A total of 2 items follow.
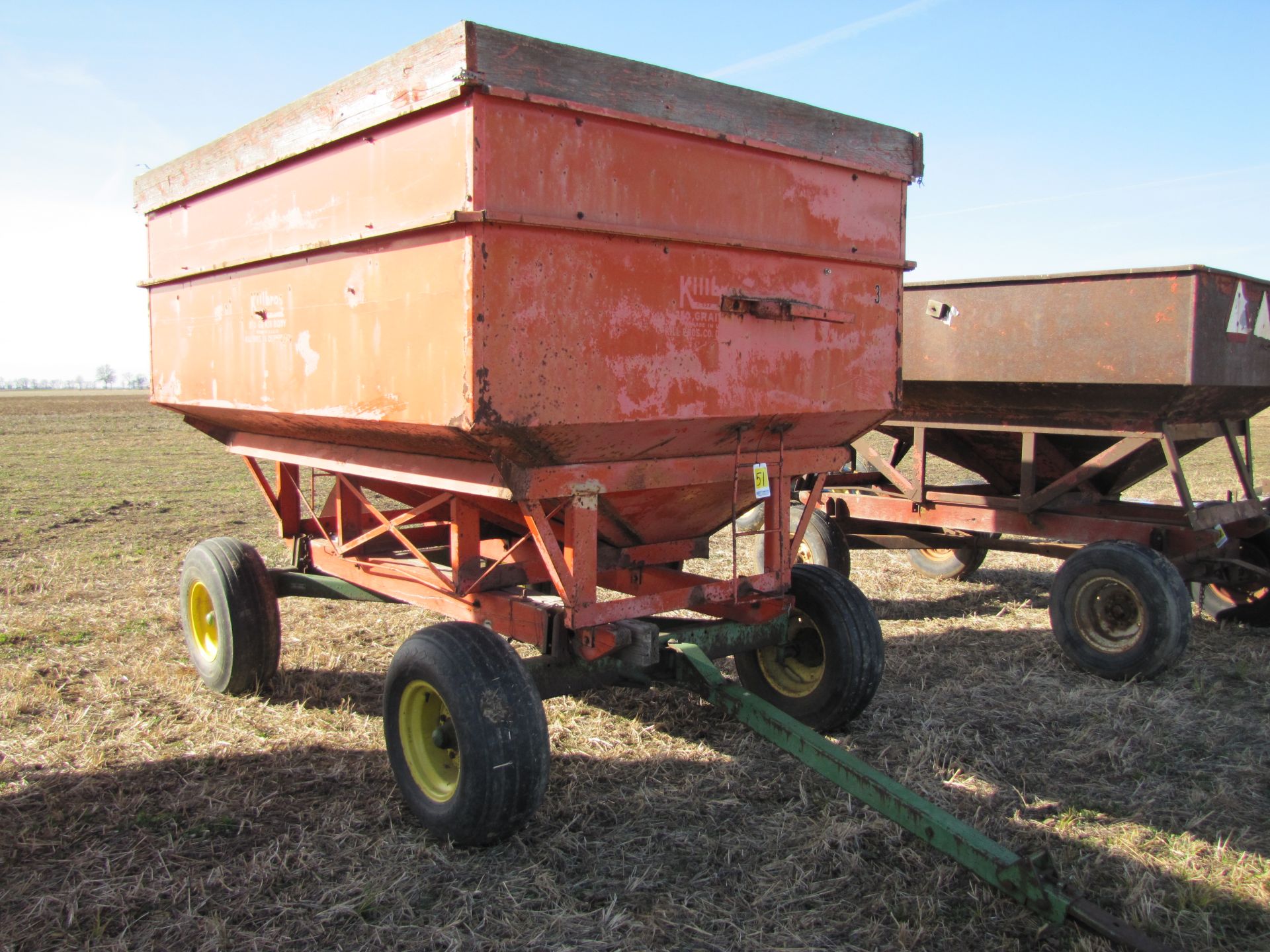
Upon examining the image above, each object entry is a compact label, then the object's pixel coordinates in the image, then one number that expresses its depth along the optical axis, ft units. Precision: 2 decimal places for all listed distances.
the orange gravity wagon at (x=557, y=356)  10.03
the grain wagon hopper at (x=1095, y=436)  17.10
